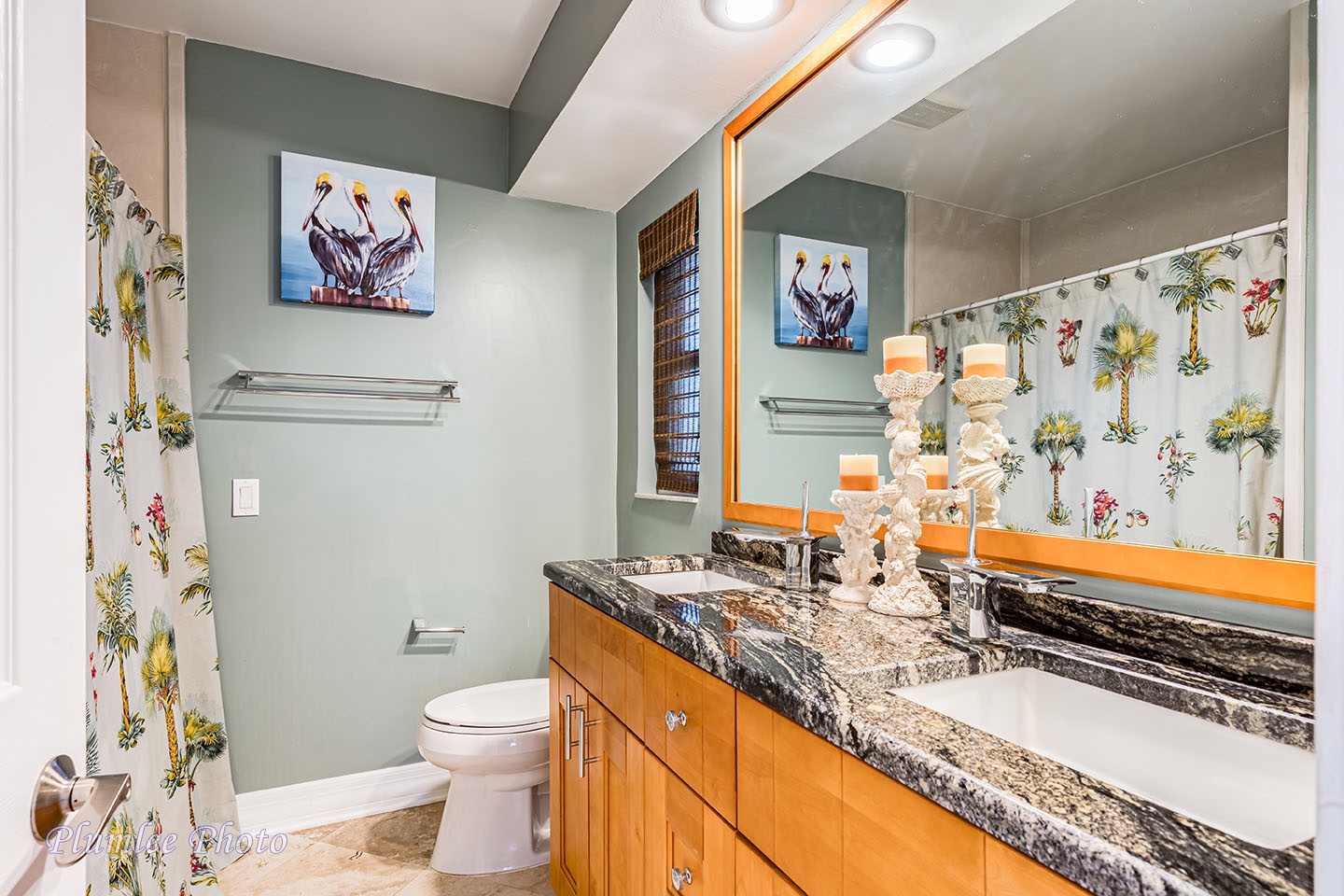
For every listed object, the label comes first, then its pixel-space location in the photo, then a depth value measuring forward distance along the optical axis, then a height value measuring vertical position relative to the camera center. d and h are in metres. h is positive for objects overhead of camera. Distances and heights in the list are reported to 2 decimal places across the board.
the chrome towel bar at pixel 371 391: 2.28 +0.19
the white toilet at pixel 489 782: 1.98 -0.95
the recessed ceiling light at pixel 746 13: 1.56 +0.95
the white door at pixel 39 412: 0.54 +0.03
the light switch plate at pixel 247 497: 2.27 -0.16
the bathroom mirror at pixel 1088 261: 0.89 +0.29
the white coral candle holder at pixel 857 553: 1.39 -0.20
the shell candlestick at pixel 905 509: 1.27 -0.11
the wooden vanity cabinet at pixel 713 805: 0.69 -0.46
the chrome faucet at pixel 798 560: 1.56 -0.24
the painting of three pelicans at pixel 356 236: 2.32 +0.70
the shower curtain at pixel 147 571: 1.43 -0.30
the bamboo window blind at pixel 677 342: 2.24 +0.35
